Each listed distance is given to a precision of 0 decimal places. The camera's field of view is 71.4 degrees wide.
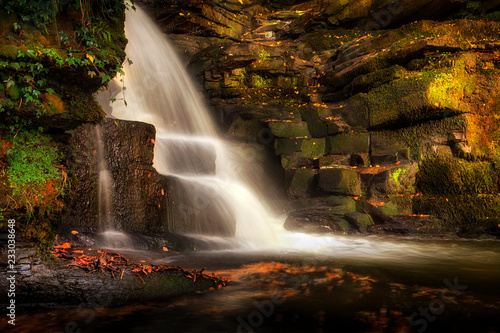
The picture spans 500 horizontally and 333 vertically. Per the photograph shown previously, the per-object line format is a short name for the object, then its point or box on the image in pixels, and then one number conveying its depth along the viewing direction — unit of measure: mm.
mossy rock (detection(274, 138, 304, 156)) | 11094
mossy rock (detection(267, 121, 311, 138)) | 11396
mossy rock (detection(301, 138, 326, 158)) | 10984
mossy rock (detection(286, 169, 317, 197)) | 10445
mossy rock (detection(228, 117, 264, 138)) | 12147
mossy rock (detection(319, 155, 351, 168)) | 10430
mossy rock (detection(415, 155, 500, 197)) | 8812
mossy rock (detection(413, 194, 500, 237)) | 8547
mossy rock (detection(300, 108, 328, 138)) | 11406
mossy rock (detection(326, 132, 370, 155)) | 10562
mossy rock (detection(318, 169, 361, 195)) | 9812
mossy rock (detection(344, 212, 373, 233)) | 9148
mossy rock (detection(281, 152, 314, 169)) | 10844
